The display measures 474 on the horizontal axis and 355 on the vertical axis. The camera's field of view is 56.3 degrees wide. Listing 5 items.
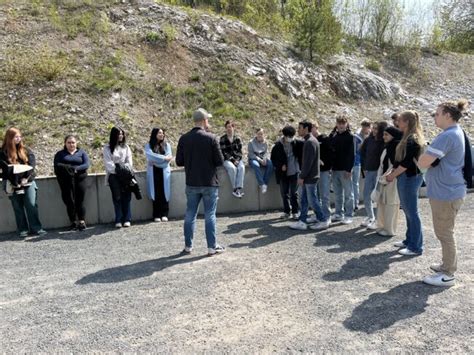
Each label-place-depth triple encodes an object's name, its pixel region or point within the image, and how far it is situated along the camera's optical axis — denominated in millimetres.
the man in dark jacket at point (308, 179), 7328
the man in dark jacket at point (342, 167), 7801
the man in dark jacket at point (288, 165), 8445
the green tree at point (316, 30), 17703
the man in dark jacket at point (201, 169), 6102
